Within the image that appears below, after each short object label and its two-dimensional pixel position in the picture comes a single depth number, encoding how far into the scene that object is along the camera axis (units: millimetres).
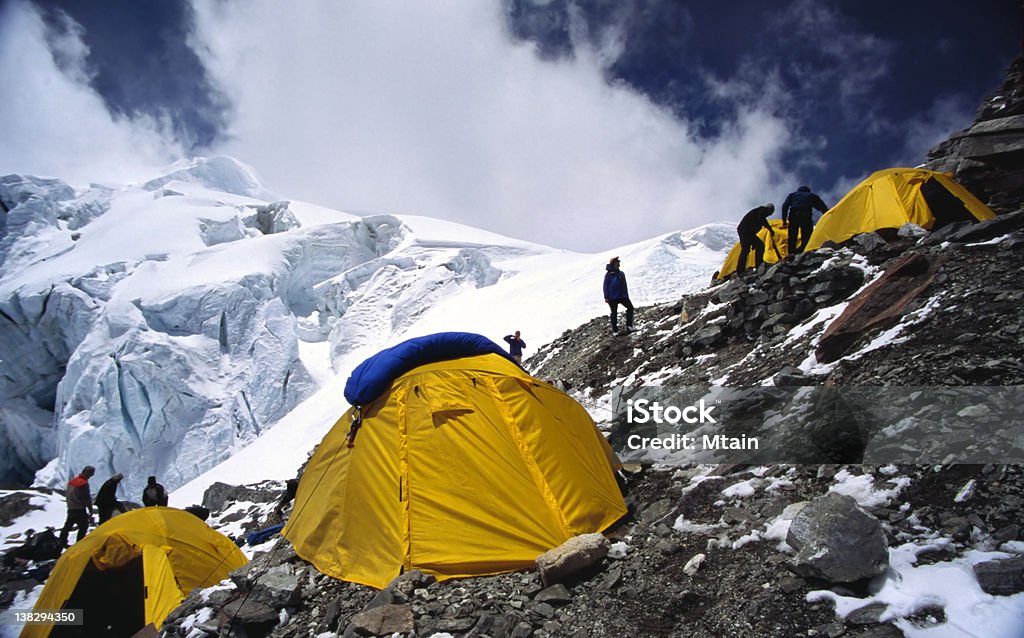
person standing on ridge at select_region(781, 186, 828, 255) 8469
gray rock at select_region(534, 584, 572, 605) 3129
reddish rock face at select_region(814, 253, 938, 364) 4930
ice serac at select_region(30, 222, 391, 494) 23094
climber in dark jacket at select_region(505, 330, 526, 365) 12367
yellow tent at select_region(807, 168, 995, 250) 7781
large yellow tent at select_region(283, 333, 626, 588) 3746
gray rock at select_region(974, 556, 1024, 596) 2178
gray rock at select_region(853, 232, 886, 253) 6902
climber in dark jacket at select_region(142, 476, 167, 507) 8172
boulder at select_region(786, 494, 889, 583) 2469
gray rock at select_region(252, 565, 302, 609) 3555
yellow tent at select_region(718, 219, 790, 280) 10831
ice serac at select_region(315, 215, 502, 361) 29734
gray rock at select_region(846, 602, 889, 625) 2275
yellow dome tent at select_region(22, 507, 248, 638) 5906
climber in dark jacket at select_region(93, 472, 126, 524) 8180
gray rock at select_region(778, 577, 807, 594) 2596
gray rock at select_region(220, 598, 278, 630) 3416
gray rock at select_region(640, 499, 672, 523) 3982
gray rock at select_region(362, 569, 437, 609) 3270
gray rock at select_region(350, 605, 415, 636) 2991
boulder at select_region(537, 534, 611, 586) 3291
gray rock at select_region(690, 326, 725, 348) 7352
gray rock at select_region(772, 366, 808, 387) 4805
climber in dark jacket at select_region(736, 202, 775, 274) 9141
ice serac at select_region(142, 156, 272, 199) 56641
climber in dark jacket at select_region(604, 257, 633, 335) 10000
